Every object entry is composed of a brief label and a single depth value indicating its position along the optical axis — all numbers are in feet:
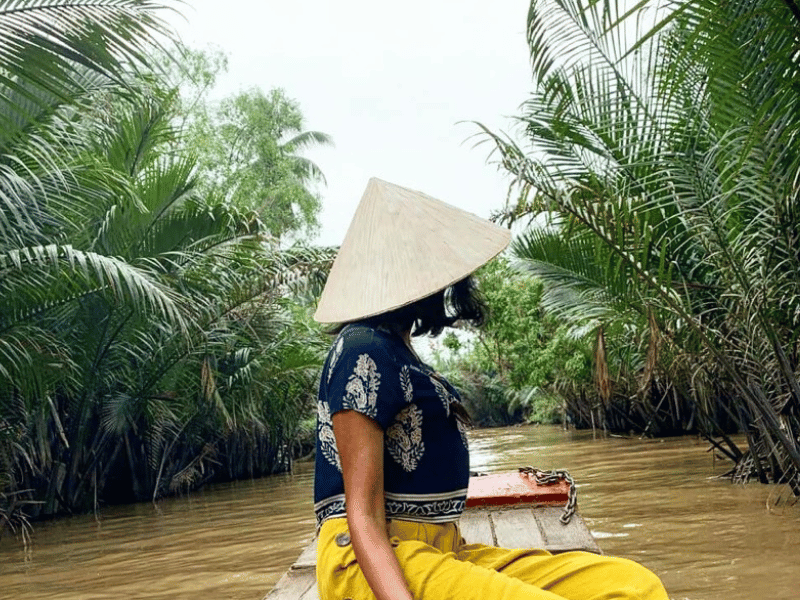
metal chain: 14.17
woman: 6.35
